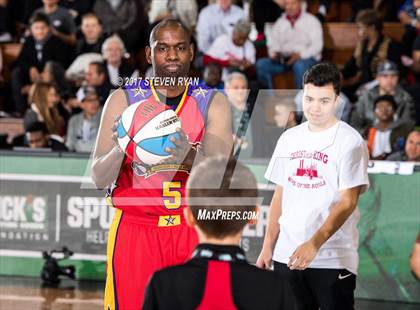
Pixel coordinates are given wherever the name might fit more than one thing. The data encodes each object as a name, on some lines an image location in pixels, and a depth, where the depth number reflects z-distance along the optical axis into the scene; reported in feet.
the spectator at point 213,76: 35.96
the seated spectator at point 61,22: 42.95
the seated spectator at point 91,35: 40.73
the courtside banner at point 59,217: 29.94
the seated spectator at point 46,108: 36.01
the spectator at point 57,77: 39.50
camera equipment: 30.40
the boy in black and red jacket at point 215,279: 11.41
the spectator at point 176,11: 40.96
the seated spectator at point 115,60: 38.47
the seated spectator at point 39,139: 33.55
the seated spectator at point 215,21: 40.22
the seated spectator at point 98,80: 37.09
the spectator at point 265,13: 42.86
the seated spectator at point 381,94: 34.58
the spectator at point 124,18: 42.27
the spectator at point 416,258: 22.63
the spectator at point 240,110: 31.09
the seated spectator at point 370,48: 38.52
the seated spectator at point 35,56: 41.29
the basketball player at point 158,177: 16.80
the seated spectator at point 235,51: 38.52
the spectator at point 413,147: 31.04
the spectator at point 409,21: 40.37
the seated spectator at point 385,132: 32.68
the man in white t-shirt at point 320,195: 18.20
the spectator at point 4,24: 45.11
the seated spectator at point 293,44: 39.27
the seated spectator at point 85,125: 34.14
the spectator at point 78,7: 44.70
